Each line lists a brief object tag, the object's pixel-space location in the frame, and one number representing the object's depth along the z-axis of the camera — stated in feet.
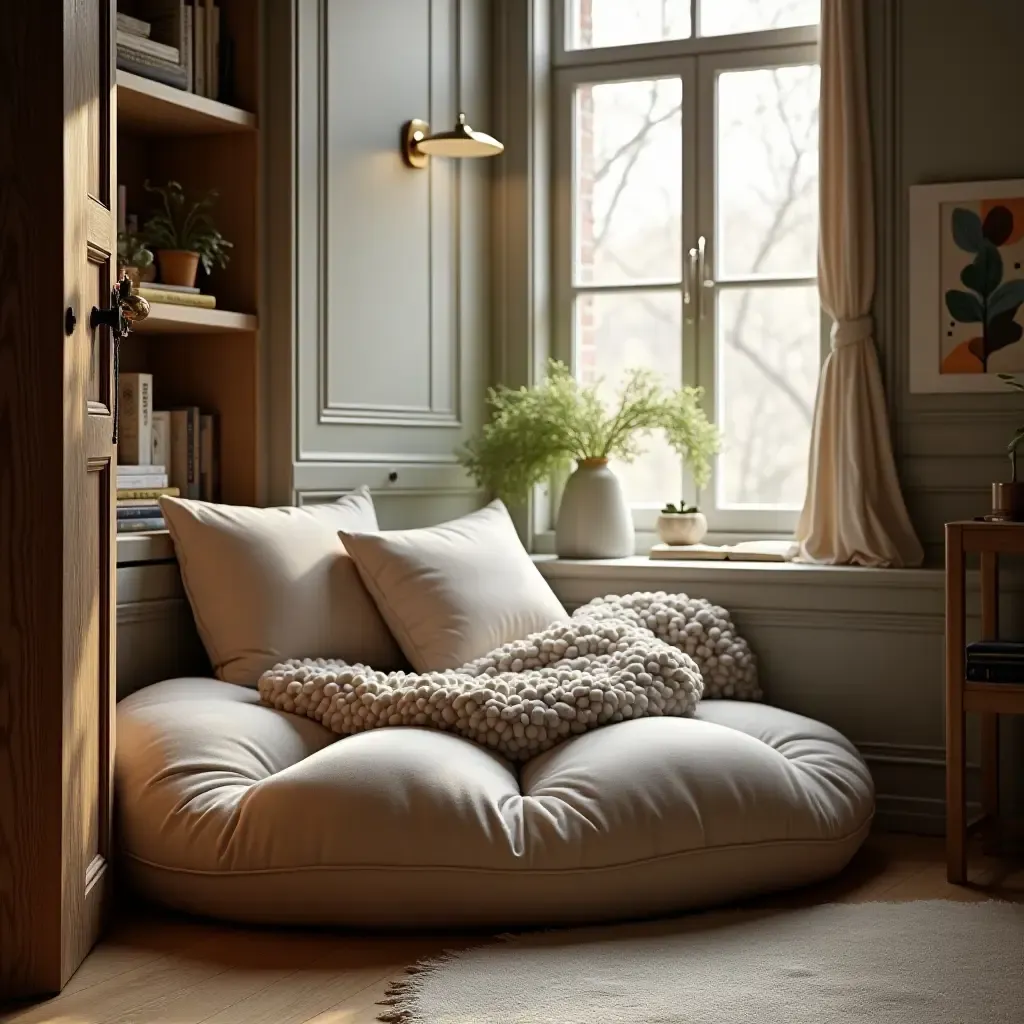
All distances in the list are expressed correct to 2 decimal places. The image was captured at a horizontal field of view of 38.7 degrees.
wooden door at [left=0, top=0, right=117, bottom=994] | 7.94
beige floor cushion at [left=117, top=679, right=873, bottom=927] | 8.95
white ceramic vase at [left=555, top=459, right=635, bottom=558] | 13.75
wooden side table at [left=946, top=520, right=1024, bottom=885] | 10.34
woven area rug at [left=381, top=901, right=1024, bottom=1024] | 7.70
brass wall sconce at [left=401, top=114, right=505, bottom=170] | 13.15
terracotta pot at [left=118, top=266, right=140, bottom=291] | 10.86
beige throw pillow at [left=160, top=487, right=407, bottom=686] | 11.01
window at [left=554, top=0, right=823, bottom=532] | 14.17
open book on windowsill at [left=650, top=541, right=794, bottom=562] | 13.24
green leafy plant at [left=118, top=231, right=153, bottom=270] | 11.21
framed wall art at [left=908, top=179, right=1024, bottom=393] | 12.64
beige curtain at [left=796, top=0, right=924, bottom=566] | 12.85
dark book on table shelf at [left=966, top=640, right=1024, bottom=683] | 10.26
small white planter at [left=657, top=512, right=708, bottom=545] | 13.82
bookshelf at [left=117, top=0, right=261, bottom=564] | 12.14
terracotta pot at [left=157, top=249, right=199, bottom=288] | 11.60
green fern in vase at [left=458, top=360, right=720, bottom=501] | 13.70
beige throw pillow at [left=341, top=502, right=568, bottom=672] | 11.52
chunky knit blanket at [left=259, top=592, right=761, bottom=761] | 10.19
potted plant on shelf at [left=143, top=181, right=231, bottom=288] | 11.65
